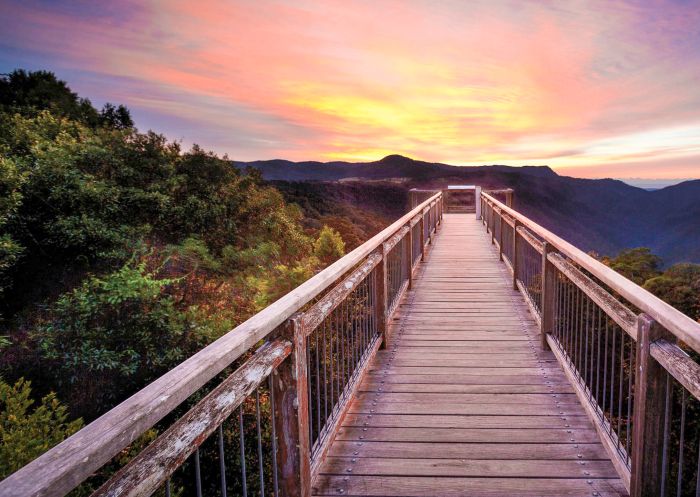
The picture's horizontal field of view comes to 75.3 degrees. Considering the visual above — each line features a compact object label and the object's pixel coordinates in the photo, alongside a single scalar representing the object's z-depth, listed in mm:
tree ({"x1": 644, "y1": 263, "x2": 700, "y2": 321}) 19406
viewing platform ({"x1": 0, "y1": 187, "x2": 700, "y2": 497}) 1170
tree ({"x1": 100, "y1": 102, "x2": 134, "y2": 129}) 29453
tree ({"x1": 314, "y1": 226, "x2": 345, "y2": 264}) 24848
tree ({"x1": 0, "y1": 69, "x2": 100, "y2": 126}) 23062
